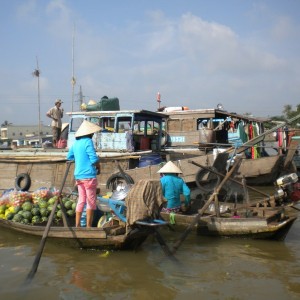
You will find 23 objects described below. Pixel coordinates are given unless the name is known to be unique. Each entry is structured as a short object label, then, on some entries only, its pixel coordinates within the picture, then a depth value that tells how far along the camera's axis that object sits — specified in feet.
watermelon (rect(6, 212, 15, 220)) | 23.09
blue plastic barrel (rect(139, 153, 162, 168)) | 33.63
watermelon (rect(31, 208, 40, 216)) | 23.01
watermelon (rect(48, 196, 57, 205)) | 23.92
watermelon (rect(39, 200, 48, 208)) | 23.68
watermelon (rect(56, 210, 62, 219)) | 22.86
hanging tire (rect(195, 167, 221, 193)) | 32.56
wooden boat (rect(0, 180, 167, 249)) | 16.92
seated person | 22.63
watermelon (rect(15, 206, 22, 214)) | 23.57
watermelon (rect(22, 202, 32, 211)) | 23.40
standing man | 37.70
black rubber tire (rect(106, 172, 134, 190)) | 32.64
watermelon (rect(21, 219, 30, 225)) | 22.45
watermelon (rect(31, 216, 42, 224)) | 22.59
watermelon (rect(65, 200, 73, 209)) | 23.61
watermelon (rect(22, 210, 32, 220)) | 22.72
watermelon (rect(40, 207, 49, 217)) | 22.98
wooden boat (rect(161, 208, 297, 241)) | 20.42
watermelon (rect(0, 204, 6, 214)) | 24.47
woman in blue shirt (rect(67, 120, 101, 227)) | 18.60
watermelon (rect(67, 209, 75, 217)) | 23.20
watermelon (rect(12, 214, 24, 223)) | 22.56
